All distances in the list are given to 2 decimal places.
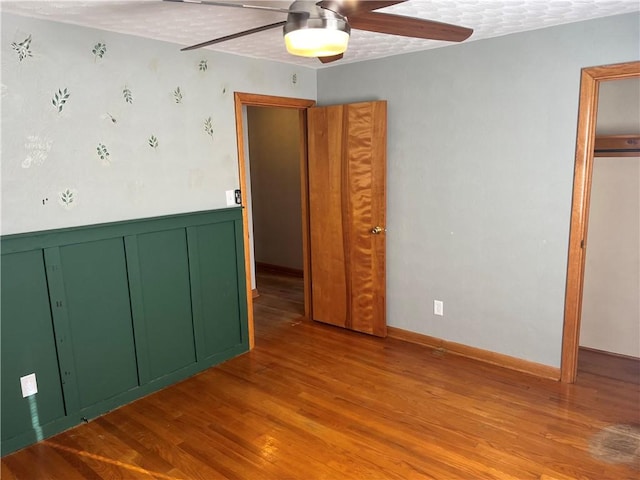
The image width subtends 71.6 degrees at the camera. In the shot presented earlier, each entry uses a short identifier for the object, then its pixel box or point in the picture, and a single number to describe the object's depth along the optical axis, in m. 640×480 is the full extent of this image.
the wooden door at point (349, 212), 3.63
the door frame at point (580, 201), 2.68
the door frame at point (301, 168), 3.49
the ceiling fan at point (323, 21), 1.61
